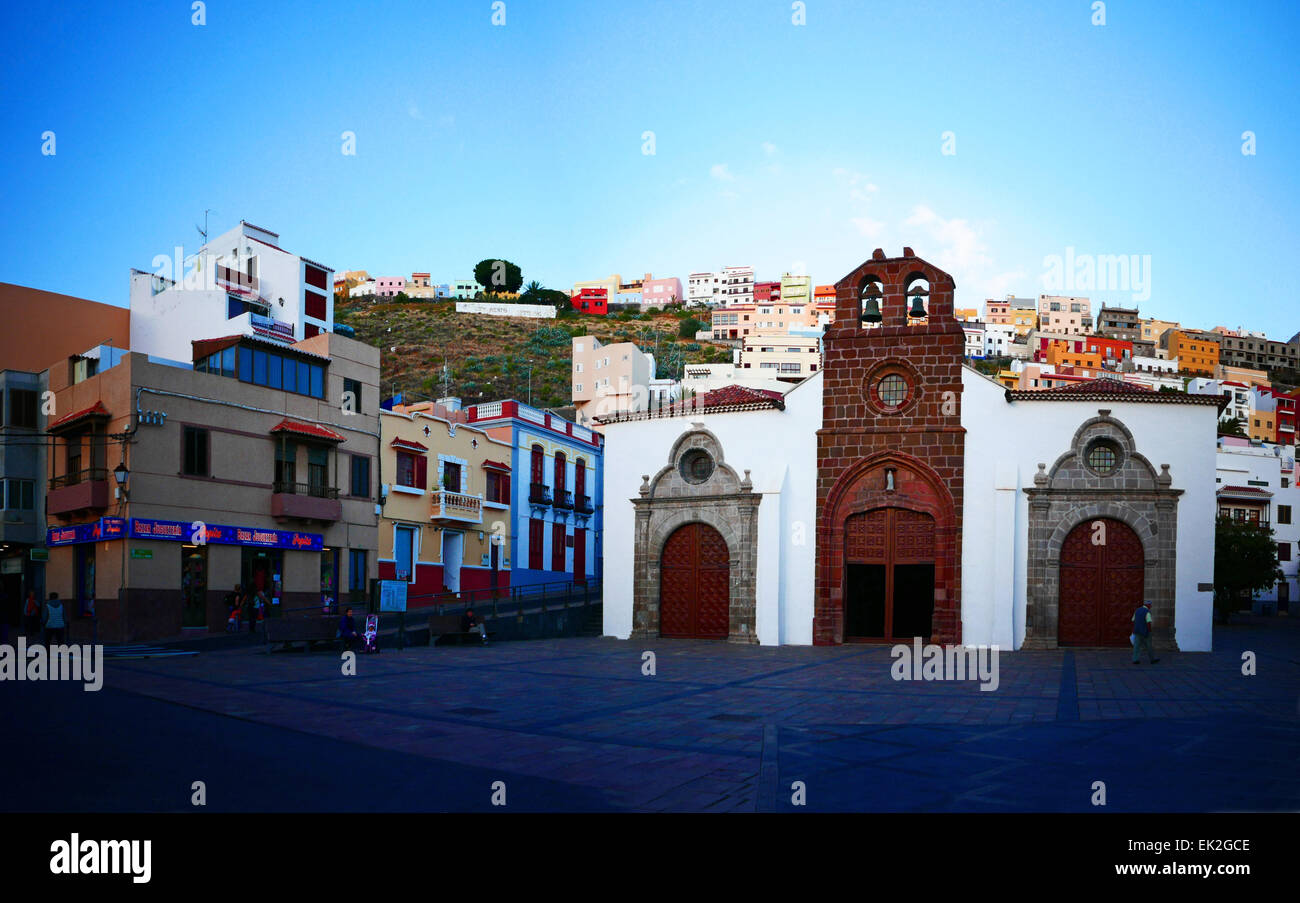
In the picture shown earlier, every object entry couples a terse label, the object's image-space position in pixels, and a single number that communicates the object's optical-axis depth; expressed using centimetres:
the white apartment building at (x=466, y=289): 16788
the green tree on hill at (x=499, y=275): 14902
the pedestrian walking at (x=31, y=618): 2466
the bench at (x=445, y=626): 2694
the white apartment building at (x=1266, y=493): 6438
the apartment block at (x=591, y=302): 15638
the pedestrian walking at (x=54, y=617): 2255
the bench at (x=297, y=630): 2314
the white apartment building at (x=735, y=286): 17581
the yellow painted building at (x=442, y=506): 3847
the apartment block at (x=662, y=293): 17762
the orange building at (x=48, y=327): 4091
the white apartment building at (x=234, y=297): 4591
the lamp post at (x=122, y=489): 2778
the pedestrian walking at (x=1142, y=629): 2136
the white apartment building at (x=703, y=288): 17975
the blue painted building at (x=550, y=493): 4612
